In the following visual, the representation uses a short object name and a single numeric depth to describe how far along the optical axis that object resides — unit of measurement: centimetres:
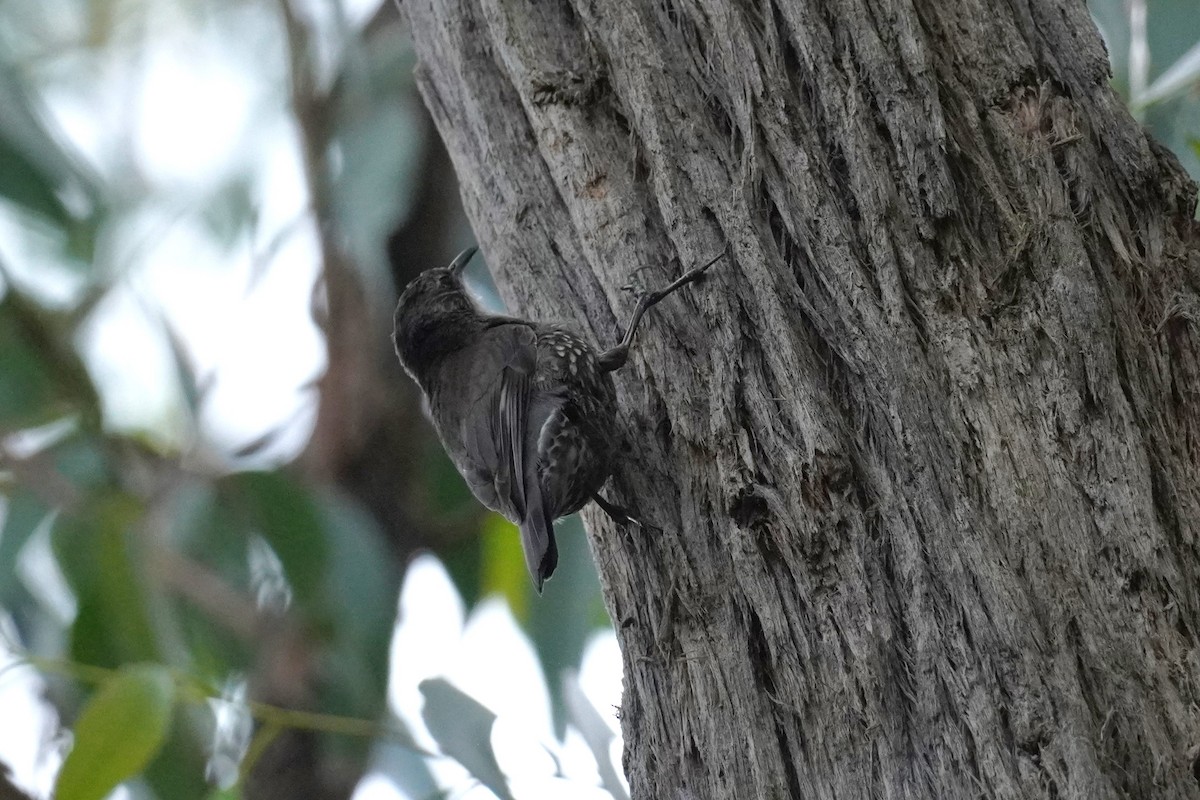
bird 521
